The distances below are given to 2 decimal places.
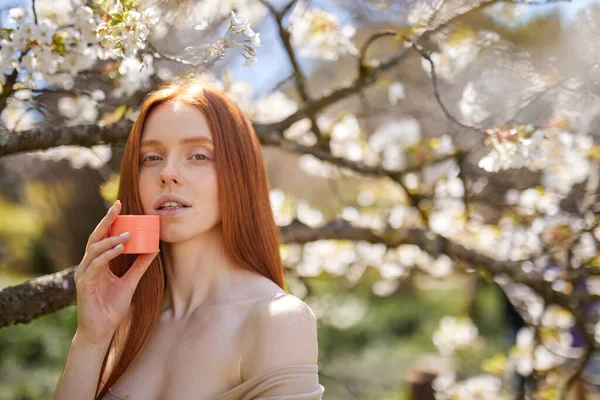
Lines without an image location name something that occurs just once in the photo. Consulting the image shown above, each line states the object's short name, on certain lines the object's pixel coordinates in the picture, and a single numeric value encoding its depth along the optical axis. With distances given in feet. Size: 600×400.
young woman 4.44
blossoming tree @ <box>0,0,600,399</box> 5.78
